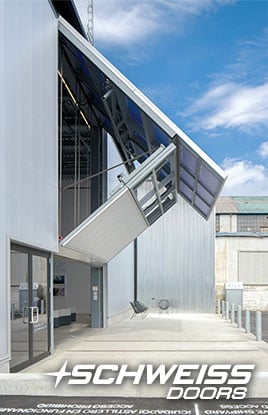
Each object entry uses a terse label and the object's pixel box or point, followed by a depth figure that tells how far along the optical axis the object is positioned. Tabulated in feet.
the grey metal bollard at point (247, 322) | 53.95
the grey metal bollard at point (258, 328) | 46.72
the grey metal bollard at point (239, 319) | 59.41
